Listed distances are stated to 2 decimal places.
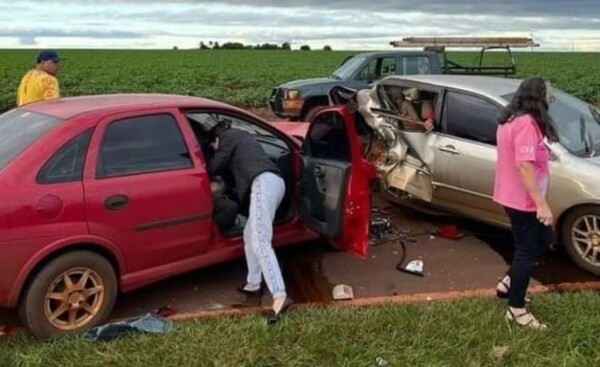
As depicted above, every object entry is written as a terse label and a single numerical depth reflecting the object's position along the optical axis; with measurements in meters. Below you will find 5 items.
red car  4.30
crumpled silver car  5.88
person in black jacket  4.91
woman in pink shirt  4.28
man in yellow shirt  7.68
